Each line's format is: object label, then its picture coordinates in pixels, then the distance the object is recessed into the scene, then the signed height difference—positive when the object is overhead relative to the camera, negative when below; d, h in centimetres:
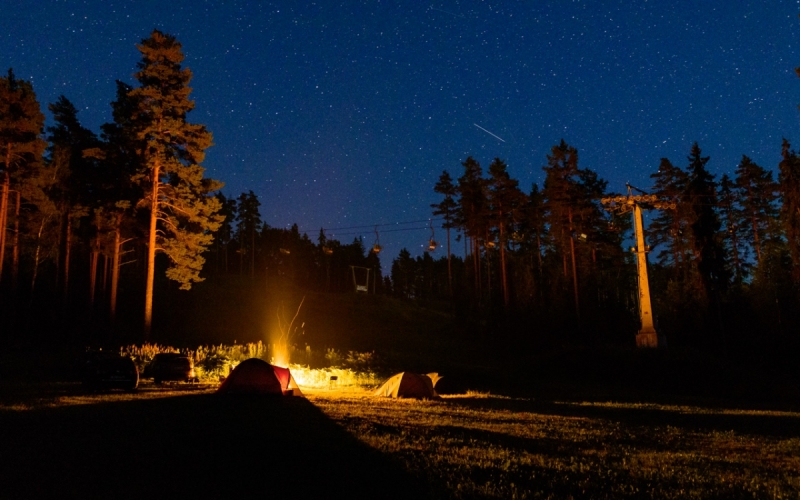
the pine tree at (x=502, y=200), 5909 +1451
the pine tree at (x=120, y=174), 3428 +1069
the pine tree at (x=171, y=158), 3328 +1111
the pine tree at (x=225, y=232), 10412 +2210
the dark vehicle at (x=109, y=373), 2138 -75
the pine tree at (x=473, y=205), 6078 +1467
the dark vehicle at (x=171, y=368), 2611 -74
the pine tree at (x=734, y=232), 5966 +1086
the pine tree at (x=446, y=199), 6850 +1700
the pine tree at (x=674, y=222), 4753 +1081
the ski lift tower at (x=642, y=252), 3475 +532
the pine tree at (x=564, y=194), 5316 +1340
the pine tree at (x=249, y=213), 10081 +2329
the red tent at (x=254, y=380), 1897 -99
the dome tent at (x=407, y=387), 2162 -154
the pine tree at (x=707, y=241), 4431 +742
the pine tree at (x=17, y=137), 3562 +1336
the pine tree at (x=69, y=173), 3969 +1267
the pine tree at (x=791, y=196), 3894 +937
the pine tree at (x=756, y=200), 5772 +1356
